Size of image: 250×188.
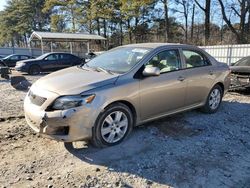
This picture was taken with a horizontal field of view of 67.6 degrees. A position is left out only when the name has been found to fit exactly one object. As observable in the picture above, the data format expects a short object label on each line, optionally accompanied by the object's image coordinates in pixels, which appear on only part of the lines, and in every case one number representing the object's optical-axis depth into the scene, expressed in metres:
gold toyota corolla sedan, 2.57
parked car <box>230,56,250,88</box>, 5.57
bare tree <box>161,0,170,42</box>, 20.19
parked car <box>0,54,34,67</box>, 15.64
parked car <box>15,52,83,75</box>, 11.33
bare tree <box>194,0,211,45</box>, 16.65
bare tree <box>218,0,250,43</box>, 16.61
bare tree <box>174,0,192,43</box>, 22.39
